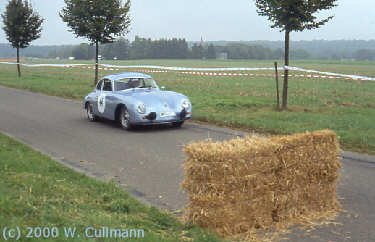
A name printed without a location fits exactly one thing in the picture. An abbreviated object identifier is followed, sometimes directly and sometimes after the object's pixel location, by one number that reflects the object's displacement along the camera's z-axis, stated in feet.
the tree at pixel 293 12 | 45.62
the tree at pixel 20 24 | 120.26
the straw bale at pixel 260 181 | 15.17
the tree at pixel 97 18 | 84.74
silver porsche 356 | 36.42
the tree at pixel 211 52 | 463.42
